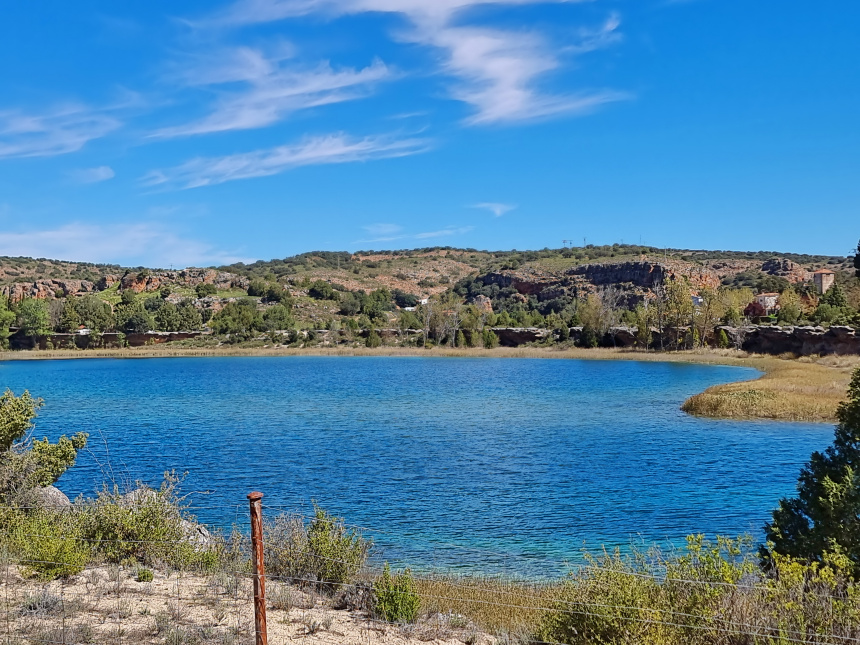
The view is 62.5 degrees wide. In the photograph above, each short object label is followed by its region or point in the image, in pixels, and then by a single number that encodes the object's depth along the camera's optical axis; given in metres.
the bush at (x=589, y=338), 88.20
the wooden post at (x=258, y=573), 6.25
